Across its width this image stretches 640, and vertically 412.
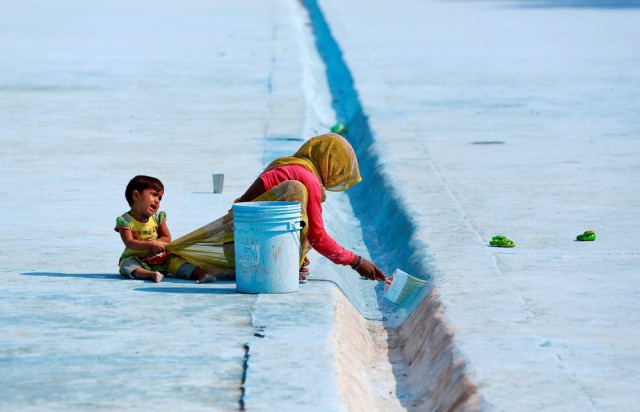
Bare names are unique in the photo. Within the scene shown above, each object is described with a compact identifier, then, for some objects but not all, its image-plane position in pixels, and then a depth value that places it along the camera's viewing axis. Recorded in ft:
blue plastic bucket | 46.62
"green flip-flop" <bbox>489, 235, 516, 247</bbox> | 57.41
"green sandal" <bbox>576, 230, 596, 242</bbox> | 58.49
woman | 48.93
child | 49.37
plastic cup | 69.00
